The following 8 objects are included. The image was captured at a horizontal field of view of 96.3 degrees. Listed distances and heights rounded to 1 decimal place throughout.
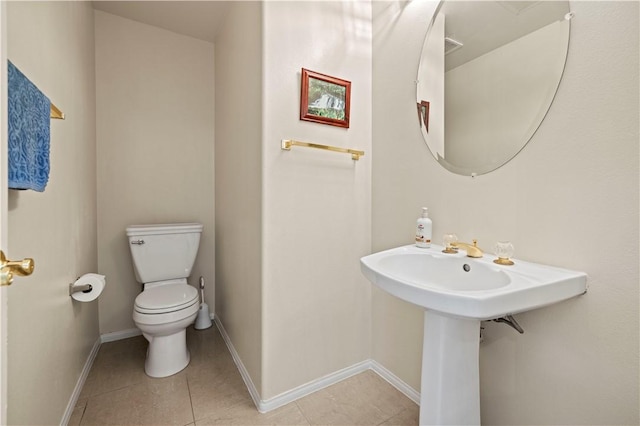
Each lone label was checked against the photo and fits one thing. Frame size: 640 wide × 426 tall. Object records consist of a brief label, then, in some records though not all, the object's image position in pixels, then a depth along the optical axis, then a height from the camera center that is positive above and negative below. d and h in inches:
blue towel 31.0 +9.0
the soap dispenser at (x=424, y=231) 51.9 -3.5
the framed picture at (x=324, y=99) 57.6 +23.7
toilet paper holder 54.8 -15.7
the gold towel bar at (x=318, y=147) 55.2 +13.0
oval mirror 39.4 +21.7
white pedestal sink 30.3 -10.0
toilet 64.2 -20.7
